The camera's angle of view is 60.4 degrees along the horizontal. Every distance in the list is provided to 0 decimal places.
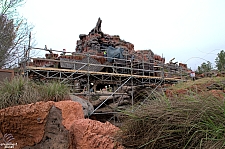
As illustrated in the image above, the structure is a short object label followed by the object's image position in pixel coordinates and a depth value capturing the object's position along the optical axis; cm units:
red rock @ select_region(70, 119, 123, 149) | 183
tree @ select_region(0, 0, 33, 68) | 783
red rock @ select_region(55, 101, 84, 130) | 303
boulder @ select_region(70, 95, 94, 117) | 542
